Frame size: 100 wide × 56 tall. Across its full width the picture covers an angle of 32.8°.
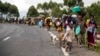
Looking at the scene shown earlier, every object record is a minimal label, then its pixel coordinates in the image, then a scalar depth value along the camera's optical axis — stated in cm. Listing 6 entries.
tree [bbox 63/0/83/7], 4017
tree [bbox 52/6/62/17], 5384
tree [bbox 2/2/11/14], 6646
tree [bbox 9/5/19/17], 6997
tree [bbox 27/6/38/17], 6951
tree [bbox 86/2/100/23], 2979
